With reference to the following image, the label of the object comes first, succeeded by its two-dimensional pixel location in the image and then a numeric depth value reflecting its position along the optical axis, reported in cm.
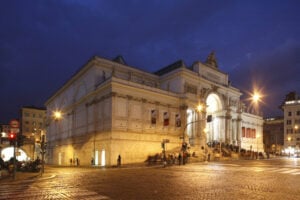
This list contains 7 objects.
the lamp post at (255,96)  2456
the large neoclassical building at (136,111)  3579
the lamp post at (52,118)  3127
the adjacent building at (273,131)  8984
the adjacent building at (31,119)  8708
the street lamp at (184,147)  3075
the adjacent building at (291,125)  8087
